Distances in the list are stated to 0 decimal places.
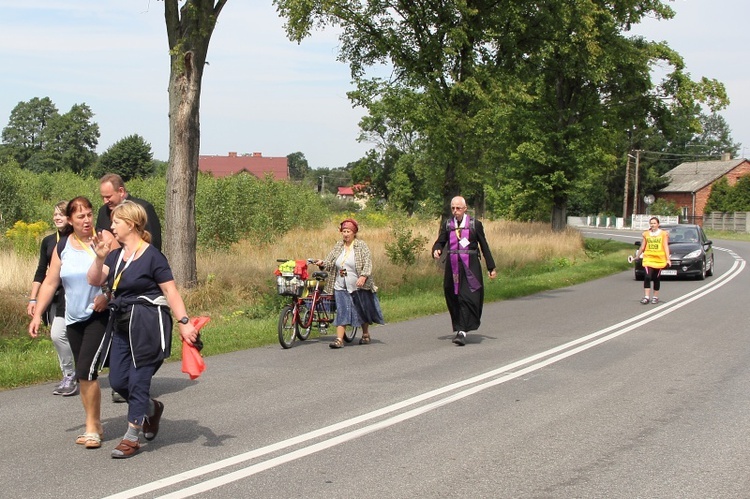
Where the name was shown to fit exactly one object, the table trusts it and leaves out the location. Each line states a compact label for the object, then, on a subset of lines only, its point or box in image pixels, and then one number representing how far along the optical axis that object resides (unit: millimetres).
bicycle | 11422
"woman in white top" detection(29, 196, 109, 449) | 6242
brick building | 96125
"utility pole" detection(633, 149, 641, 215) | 79862
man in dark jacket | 7570
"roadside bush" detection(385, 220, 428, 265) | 21438
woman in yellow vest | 17844
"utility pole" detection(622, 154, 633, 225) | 74938
